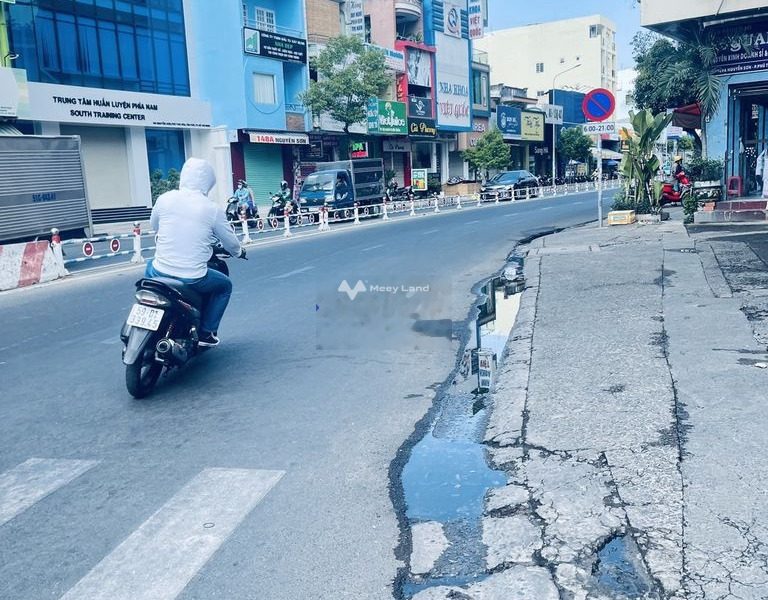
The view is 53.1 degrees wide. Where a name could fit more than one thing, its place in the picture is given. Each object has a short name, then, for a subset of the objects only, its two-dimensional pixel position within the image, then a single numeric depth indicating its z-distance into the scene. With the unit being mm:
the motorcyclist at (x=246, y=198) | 26883
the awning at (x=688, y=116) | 20281
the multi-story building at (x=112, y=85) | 27172
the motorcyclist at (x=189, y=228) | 6465
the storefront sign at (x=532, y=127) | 66688
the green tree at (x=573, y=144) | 70125
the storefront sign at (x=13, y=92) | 24406
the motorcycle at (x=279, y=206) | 29312
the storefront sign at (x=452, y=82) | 54062
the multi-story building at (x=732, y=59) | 16547
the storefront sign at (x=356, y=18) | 43250
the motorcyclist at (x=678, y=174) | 21619
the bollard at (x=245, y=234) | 20981
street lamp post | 69000
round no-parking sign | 16016
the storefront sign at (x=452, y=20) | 55000
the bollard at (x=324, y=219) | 25591
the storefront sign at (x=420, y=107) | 49812
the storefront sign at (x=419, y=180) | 43281
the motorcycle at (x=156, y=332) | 5875
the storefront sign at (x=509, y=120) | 62781
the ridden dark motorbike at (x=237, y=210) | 26328
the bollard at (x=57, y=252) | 14461
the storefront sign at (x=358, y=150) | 43375
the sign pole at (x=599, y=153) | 16148
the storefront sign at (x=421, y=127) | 49831
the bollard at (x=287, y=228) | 22859
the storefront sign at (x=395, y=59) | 47081
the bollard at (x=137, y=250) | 17094
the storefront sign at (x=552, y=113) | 71000
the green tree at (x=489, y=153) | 55688
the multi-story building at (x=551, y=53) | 90812
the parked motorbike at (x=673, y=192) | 21097
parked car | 41344
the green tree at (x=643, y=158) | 18266
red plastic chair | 17984
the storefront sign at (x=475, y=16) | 58406
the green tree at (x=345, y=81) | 38344
